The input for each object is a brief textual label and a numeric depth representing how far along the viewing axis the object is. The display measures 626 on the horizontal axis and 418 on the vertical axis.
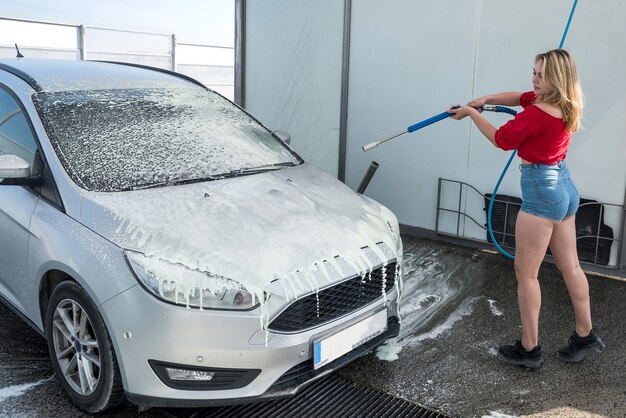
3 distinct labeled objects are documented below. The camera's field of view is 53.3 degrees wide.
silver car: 2.57
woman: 3.05
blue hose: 3.54
